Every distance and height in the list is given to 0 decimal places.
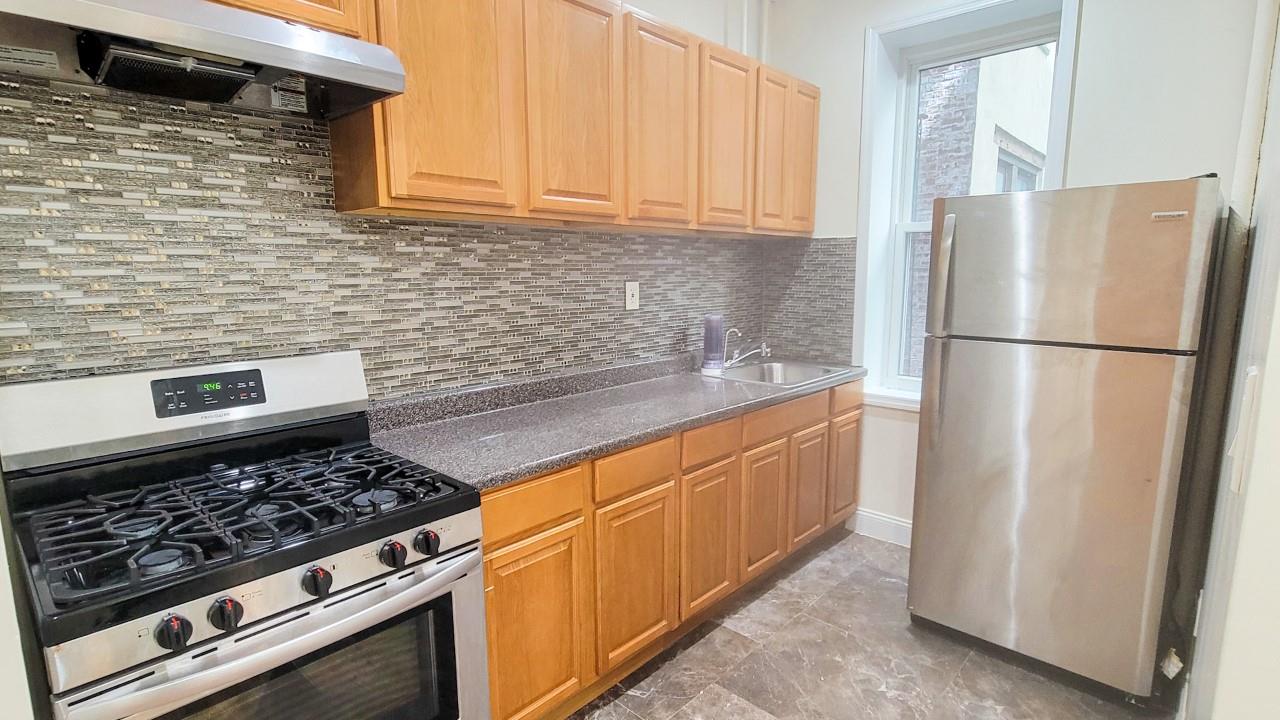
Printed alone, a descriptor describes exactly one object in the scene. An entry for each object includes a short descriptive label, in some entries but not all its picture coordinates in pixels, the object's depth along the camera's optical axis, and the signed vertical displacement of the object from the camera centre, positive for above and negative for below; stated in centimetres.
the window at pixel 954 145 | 282 +64
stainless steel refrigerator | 180 -43
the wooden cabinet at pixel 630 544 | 161 -85
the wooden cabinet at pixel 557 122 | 157 +50
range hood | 106 +44
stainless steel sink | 306 -47
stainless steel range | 99 -49
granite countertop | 161 -46
